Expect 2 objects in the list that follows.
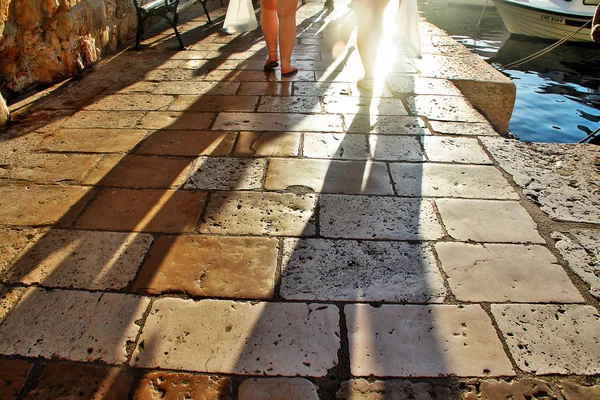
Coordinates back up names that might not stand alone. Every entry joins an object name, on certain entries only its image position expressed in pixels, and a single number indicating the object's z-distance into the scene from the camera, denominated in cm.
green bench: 433
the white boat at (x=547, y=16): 986
